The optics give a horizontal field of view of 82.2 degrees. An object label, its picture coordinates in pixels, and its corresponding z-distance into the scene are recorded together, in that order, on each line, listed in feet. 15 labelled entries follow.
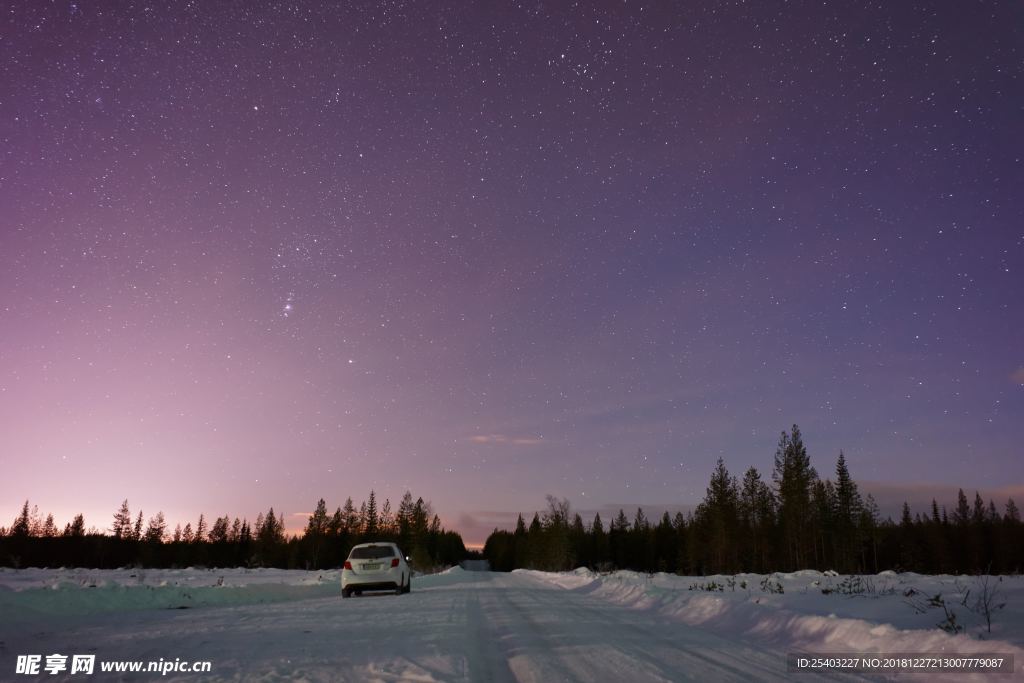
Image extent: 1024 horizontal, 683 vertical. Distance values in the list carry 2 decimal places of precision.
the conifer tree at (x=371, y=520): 390.01
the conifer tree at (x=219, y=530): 441.11
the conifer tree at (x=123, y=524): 363.99
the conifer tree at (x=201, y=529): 447.34
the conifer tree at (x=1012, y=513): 406.87
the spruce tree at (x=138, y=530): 379.96
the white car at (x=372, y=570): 60.75
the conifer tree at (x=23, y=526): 347.56
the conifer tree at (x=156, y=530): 389.39
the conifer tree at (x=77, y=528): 352.49
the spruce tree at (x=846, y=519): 265.34
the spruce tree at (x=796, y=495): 254.27
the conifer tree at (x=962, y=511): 394.52
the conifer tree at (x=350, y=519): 406.58
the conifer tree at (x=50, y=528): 406.52
